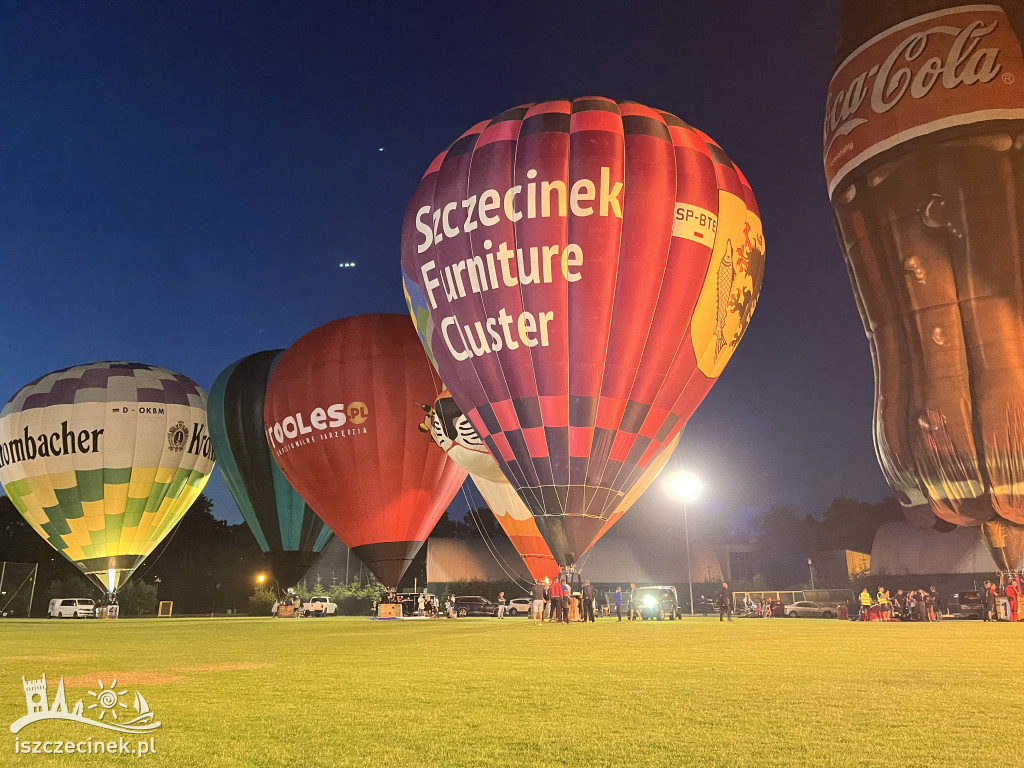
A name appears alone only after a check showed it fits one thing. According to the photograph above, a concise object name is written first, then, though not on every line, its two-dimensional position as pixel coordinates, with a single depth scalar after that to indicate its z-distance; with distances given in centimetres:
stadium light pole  3591
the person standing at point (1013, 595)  2106
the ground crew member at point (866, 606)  2656
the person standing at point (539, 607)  2111
